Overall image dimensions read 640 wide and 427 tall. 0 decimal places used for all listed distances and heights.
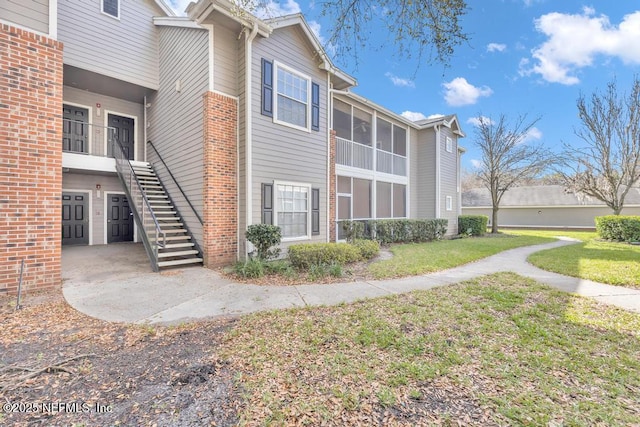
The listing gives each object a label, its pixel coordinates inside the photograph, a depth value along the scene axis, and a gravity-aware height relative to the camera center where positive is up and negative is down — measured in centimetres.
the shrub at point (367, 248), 905 -108
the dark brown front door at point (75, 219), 1031 -19
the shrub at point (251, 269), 667 -131
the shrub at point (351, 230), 1134 -64
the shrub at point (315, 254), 747 -108
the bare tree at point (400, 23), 441 +304
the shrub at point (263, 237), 741 -60
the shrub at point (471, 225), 1823 -71
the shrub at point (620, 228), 1388 -69
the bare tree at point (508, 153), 1908 +409
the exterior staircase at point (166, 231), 752 -50
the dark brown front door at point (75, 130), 1006 +297
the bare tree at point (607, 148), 1512 +373
